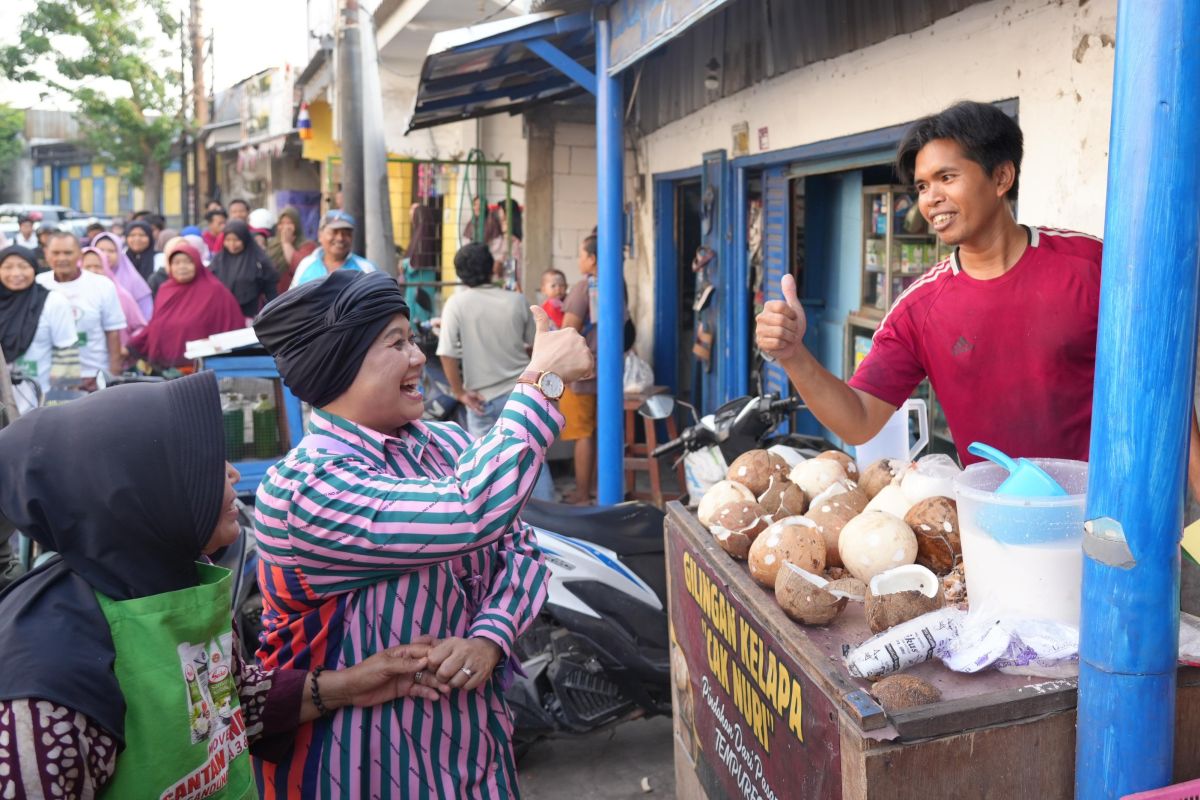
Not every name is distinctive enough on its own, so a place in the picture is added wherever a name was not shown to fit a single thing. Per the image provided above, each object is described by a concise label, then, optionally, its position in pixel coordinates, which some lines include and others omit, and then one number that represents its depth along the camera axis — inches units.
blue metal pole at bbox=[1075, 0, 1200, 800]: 53.7
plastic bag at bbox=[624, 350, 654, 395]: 309.1
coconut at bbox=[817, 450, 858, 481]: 109.4
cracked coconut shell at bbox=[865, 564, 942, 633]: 74.9
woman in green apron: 50.3
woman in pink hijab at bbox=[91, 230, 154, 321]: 381.7
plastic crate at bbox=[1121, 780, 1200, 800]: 59.5
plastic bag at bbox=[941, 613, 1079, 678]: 67.8
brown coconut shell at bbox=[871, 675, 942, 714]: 63.8
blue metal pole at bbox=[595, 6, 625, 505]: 218.7
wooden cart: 63.0
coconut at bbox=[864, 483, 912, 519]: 90.5
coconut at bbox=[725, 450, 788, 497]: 108.5
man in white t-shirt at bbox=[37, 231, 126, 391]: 268.2
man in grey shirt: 254.4
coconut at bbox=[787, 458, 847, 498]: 106.2
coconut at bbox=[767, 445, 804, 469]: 131.7
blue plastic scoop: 69.4
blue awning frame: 218.8
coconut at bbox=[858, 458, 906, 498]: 101.5
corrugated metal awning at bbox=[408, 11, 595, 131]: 223.3
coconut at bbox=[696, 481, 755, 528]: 102.6
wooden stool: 260.7
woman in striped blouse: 66.0
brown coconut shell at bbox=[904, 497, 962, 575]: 83.4
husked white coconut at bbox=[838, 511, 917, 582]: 82.7
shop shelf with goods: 205.0
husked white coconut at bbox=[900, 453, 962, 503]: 89.0
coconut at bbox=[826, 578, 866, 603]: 79.2
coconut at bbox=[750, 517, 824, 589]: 85.8
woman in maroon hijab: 274.5
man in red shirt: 90.3
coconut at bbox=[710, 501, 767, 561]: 95.8
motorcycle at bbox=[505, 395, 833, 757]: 142.3
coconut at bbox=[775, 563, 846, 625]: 78.0
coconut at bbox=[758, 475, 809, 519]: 100.9
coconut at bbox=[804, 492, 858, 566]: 89.5
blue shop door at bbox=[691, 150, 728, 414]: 277.1
